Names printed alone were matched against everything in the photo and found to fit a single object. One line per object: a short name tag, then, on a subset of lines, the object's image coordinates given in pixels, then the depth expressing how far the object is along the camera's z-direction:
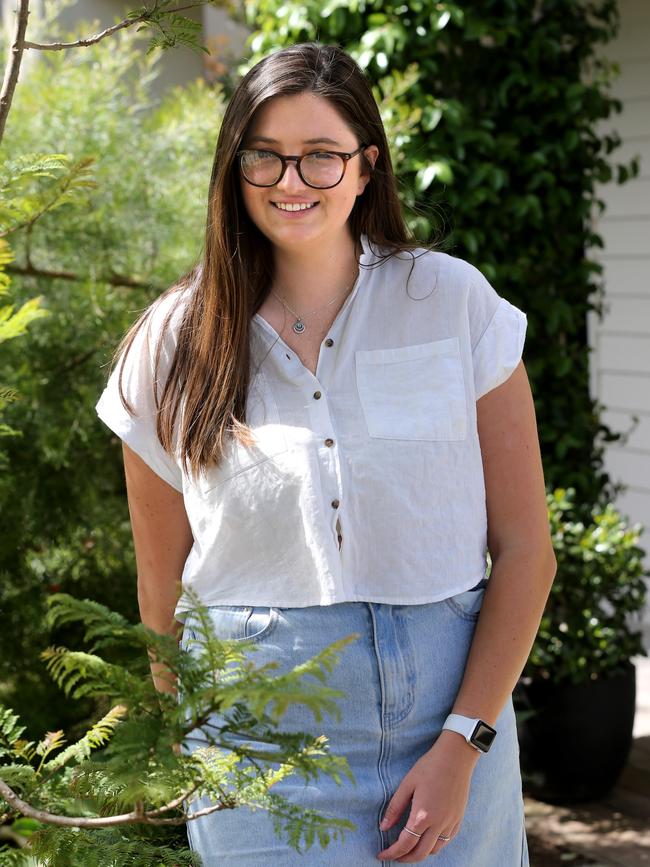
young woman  1.65
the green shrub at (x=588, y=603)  3.63
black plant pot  3.64
